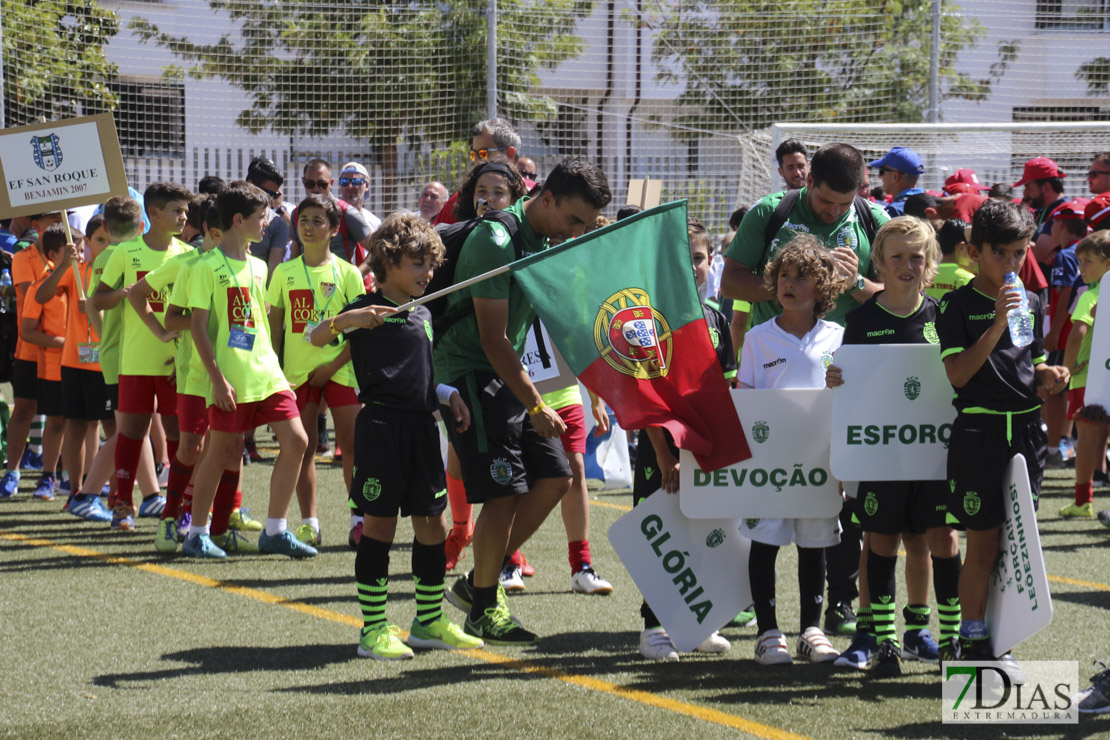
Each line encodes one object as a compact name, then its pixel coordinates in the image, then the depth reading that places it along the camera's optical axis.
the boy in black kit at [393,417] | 9.86
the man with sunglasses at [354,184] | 20.22
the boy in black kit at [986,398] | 8.92
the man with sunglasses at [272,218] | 18.81
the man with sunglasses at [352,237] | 18.30
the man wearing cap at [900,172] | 19.60
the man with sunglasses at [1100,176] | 22.83
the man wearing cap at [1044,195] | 21.30
